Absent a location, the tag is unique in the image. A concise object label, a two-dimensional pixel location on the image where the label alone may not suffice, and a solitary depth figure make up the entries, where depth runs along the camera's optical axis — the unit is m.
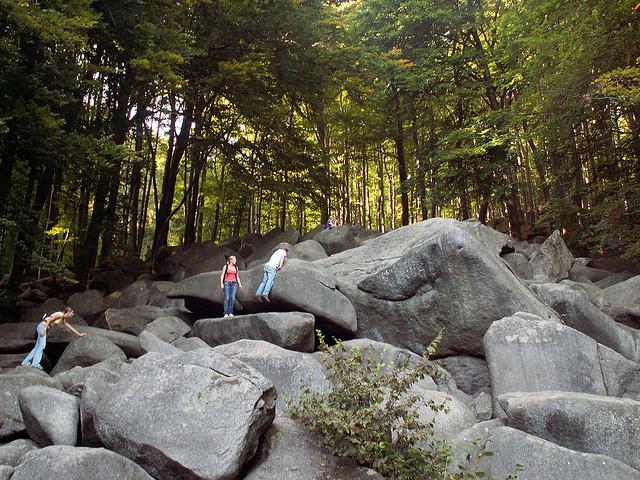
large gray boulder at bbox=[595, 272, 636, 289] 13.67
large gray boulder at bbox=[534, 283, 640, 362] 8.65
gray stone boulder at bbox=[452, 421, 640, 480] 4.12
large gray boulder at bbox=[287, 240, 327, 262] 14.36
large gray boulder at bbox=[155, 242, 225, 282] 16.64
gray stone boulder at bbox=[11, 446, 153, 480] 3.86
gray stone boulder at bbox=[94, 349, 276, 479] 4.20
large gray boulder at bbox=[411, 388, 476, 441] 5.12
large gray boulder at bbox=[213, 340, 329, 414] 5.86
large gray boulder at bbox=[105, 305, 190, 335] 11.46
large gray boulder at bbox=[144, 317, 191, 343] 10.16
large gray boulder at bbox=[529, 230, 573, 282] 14.19
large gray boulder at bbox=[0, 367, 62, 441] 5.86
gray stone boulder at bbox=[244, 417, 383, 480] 4.27
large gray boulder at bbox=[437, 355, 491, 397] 8.69
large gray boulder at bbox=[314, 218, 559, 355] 8.78
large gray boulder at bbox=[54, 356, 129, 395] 6.86
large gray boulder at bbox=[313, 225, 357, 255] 16.62
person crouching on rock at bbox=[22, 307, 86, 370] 9.36
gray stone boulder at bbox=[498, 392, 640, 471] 4.63
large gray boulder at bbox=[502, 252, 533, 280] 13.72
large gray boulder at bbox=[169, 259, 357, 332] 9.49
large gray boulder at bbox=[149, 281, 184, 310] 13.41
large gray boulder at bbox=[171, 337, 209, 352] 8.63
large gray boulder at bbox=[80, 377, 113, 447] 4.95
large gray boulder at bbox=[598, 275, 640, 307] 10.53
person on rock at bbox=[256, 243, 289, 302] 9.67
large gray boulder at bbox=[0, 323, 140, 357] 9.80
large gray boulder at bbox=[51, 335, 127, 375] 9.02
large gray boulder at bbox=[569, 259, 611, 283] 14.70
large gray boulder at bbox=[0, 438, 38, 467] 4.67
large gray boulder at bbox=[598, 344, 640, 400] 6.92
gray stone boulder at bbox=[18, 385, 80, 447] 5.12
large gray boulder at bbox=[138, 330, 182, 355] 7.82
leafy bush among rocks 4.15
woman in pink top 9.98
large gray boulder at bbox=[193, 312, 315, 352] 8.42
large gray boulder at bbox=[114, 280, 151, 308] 14.01
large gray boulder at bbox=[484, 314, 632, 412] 6.64
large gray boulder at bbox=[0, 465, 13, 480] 3.94
